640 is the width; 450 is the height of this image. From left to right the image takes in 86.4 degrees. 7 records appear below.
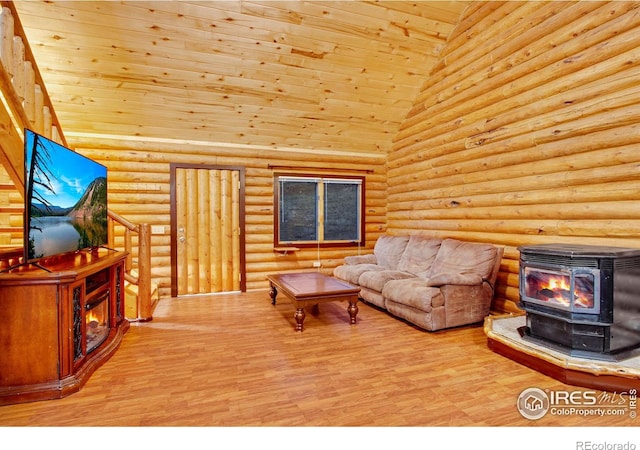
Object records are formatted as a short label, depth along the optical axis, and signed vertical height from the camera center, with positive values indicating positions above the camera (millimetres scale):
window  6195 +196
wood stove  2535 -616
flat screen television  2371 +157
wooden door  5516 -153
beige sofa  3746 -764
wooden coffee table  3750 -807
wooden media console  2348 -812
